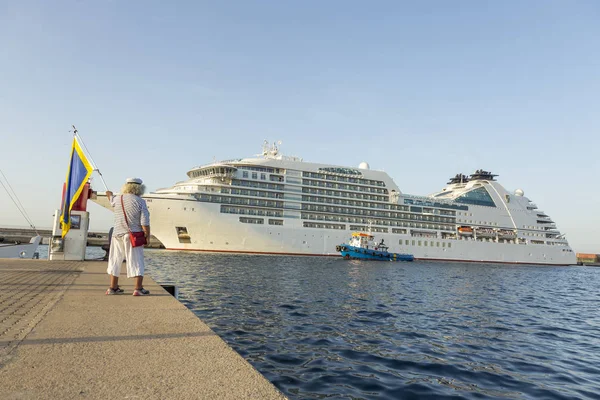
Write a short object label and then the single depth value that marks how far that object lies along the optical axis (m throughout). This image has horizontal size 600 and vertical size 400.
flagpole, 12.52
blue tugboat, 54.06
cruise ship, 48.00
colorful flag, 11.57
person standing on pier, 6.31
